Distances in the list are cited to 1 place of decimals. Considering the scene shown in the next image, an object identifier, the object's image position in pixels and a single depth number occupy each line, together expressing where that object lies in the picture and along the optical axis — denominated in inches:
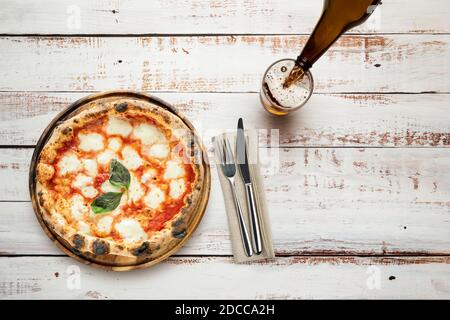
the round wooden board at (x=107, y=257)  60.6
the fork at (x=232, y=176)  62.5
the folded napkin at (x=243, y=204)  63.0
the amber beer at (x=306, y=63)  48.3
